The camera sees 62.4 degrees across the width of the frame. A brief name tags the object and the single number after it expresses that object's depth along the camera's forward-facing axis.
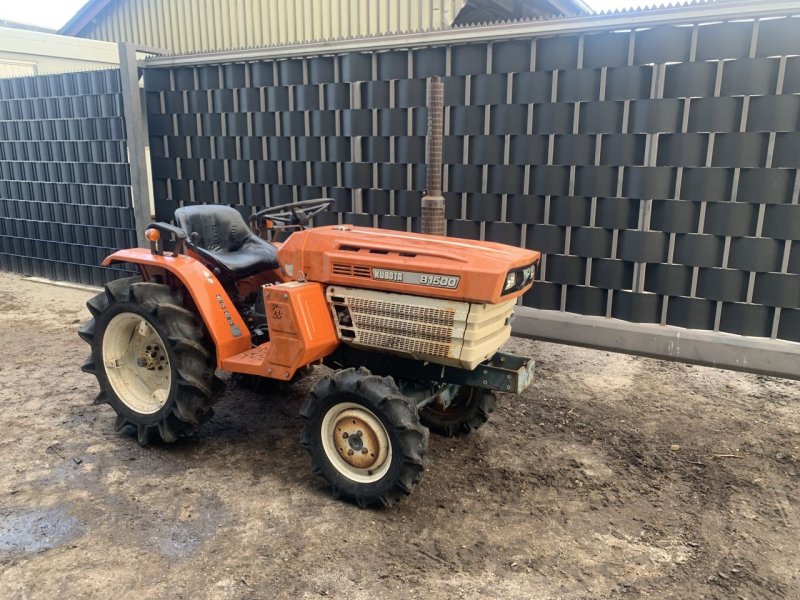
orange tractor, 3.02
